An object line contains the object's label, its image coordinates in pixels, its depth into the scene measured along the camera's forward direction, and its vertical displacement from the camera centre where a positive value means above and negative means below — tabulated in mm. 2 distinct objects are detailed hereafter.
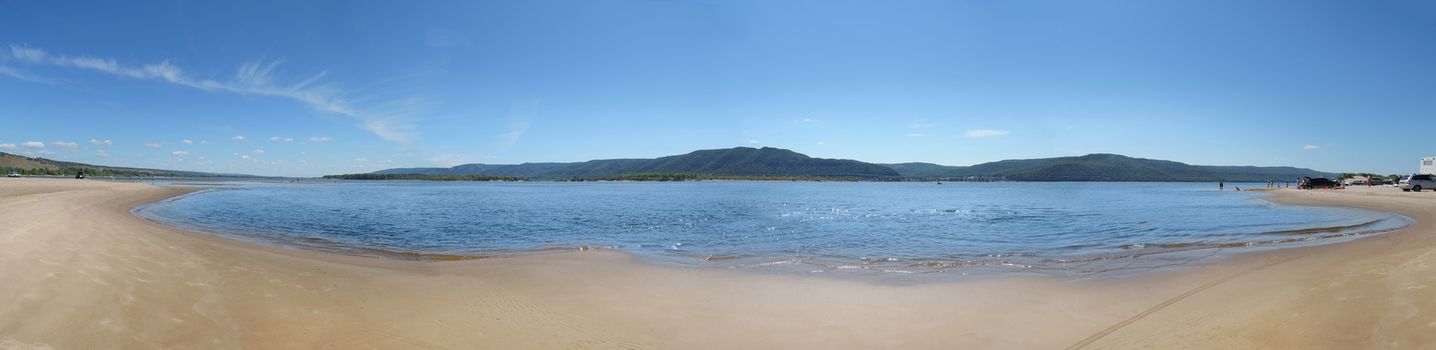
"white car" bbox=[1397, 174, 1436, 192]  43156 +420
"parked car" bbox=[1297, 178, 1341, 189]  59375 +510
